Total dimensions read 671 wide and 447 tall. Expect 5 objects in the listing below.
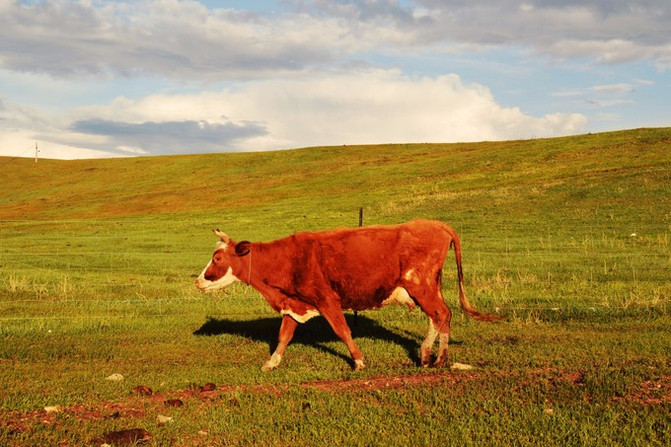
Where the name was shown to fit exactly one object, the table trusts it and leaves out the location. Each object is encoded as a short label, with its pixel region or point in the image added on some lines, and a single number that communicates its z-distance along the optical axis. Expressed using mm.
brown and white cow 9914
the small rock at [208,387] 8477
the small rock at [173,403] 7719
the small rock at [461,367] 9250
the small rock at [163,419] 7120
